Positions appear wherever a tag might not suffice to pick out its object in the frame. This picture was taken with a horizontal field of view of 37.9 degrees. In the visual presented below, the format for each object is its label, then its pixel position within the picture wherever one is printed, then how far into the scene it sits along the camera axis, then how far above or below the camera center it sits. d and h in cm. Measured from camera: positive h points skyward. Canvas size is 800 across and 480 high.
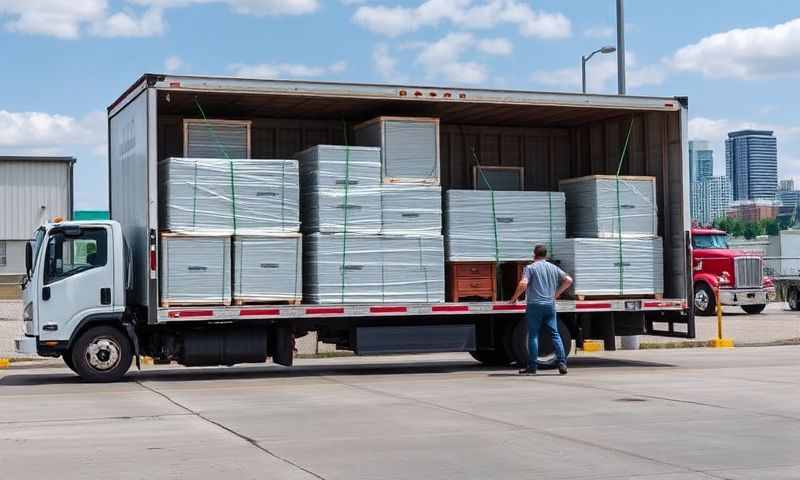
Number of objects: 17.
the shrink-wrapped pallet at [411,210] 1608 +81
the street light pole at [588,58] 2870 +535
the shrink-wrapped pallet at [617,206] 1728 +88
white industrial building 5769 +374
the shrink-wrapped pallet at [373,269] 1571 +0
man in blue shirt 1573 -41
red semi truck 3262 -31
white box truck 1497 +119
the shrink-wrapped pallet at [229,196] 1509 +99
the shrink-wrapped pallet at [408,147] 1625 +170
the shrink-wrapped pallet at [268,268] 1531 +3
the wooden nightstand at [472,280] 1659 -19
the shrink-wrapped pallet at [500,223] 1664 +64
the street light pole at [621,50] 2252 +418
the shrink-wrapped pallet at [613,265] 1702 +1
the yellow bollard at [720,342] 2241 -150
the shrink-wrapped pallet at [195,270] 1491 +1
